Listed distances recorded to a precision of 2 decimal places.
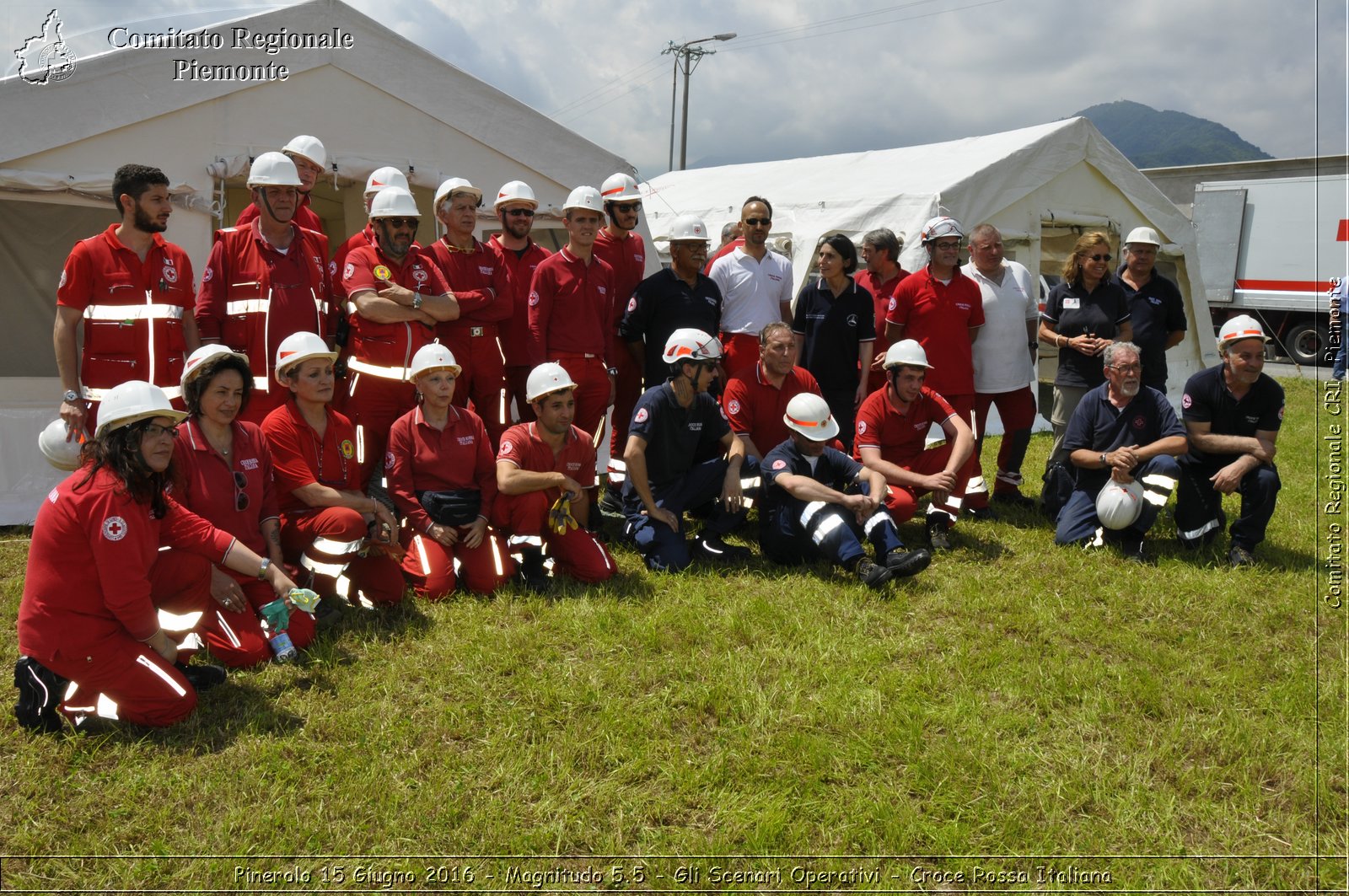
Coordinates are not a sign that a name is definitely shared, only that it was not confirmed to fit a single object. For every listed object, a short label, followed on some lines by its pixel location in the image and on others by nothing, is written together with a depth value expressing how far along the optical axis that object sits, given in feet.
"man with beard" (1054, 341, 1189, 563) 17.66
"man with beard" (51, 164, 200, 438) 14.70
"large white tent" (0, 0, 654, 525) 18.52
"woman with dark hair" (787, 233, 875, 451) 20.03
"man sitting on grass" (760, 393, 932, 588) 15.93
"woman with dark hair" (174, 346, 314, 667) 12.66
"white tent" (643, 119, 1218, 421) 29.25
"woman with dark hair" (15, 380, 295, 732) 10.39
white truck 56.03
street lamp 104.63
